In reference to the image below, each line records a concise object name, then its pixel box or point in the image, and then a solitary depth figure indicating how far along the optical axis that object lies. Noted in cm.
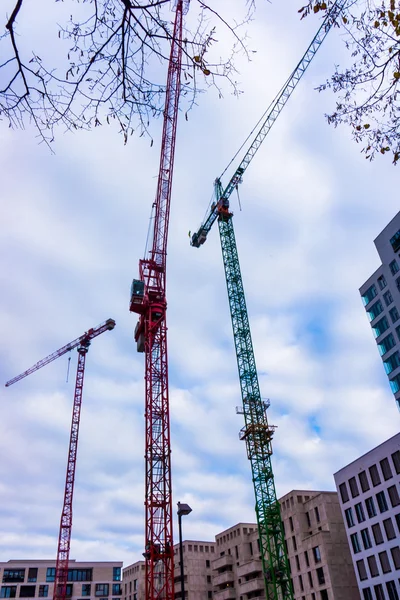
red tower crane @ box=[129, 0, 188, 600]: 4650
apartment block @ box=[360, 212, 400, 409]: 7062
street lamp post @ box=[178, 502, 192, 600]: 2586
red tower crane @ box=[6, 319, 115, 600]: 9097
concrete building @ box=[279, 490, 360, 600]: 6488
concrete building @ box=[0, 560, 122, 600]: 10412
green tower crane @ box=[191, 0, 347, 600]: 6756
